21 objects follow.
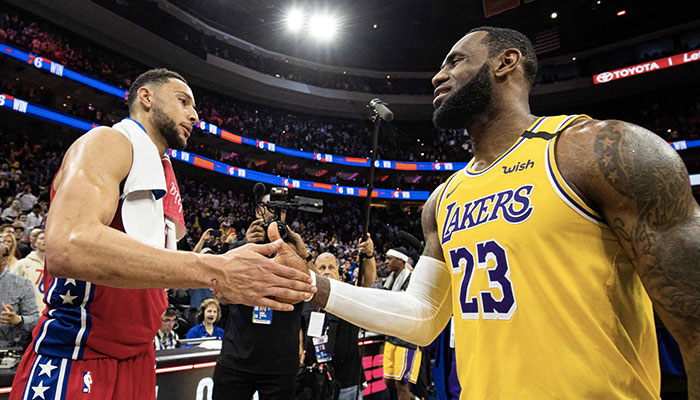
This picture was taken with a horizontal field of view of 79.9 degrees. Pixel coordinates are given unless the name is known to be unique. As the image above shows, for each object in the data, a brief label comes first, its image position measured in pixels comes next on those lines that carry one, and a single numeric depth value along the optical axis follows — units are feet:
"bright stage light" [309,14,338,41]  68.03
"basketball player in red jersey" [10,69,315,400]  4.31
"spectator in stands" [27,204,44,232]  28.86
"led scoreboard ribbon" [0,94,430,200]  46.61
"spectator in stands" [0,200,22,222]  29.08
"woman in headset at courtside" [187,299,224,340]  17.29
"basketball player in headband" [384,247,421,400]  17.76
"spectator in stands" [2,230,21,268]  16.84
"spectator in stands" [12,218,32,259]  22.90
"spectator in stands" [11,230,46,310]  15.94
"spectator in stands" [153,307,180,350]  15.18
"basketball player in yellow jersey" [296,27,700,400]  3.73
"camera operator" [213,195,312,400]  10.60
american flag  71.46
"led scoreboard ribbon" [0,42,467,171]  47.62
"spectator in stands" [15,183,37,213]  34.01
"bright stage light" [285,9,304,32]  67.31
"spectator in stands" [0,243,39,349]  11.39
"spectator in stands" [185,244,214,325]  21.12
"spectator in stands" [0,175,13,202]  32.79
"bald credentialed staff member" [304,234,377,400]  15.78
